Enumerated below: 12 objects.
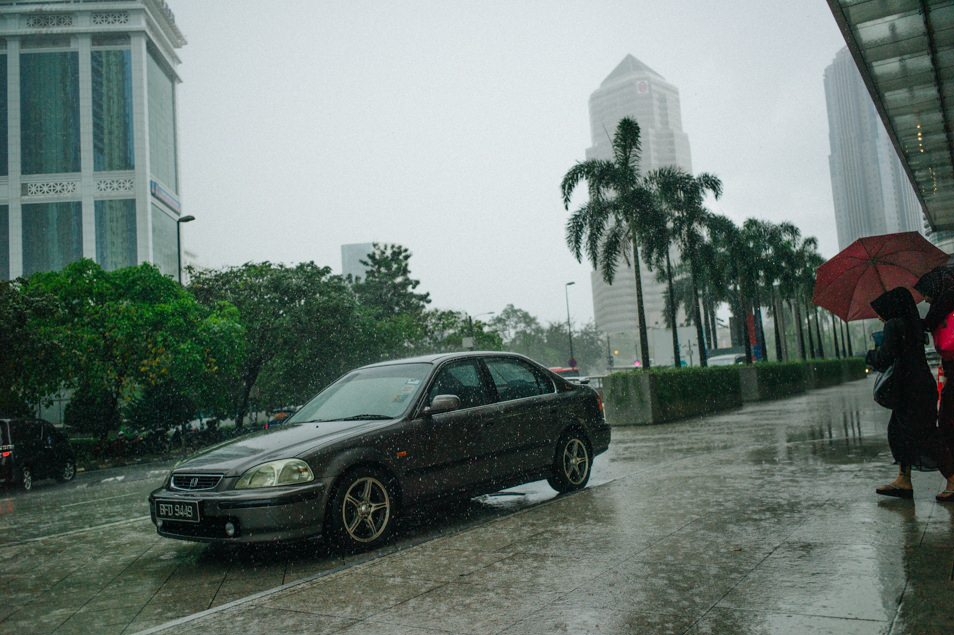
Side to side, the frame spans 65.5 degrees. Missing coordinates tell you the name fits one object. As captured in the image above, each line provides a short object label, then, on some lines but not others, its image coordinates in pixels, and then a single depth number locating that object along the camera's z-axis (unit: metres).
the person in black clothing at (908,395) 5.97
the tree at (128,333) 24.25
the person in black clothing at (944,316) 5.87
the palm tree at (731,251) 33.03
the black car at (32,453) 14.95
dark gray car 5.29
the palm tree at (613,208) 25.77
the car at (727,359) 44.06
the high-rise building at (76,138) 91.94
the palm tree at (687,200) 28.98
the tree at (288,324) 34.66
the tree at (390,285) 70.81
